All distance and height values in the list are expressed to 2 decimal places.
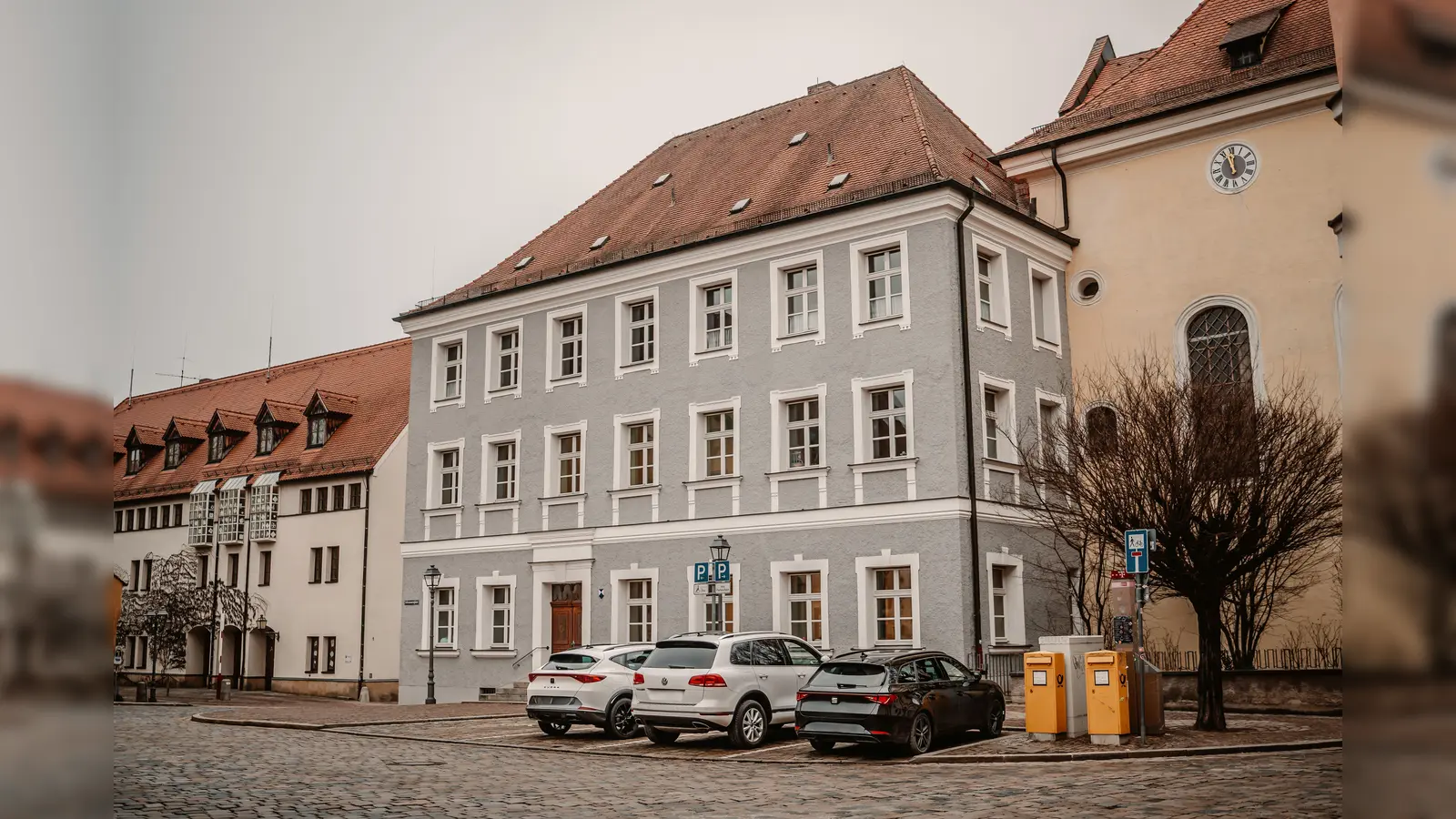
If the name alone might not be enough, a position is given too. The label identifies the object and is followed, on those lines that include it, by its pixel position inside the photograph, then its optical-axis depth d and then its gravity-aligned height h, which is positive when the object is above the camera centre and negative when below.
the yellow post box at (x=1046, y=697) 18.78 -1.32
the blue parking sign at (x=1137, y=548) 17.84 +0.80
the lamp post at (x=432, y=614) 33.94 -0.12
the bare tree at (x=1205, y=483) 19.92 +2.00
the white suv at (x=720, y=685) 19.17 -1.18
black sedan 17.70 -1.33
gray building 27.45 +4.92
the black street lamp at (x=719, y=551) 25.66 +1.15
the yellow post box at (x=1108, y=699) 17.94 -1.30
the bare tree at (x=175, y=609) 43.59 +0.09
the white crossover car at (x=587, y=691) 21.78 -1.39
